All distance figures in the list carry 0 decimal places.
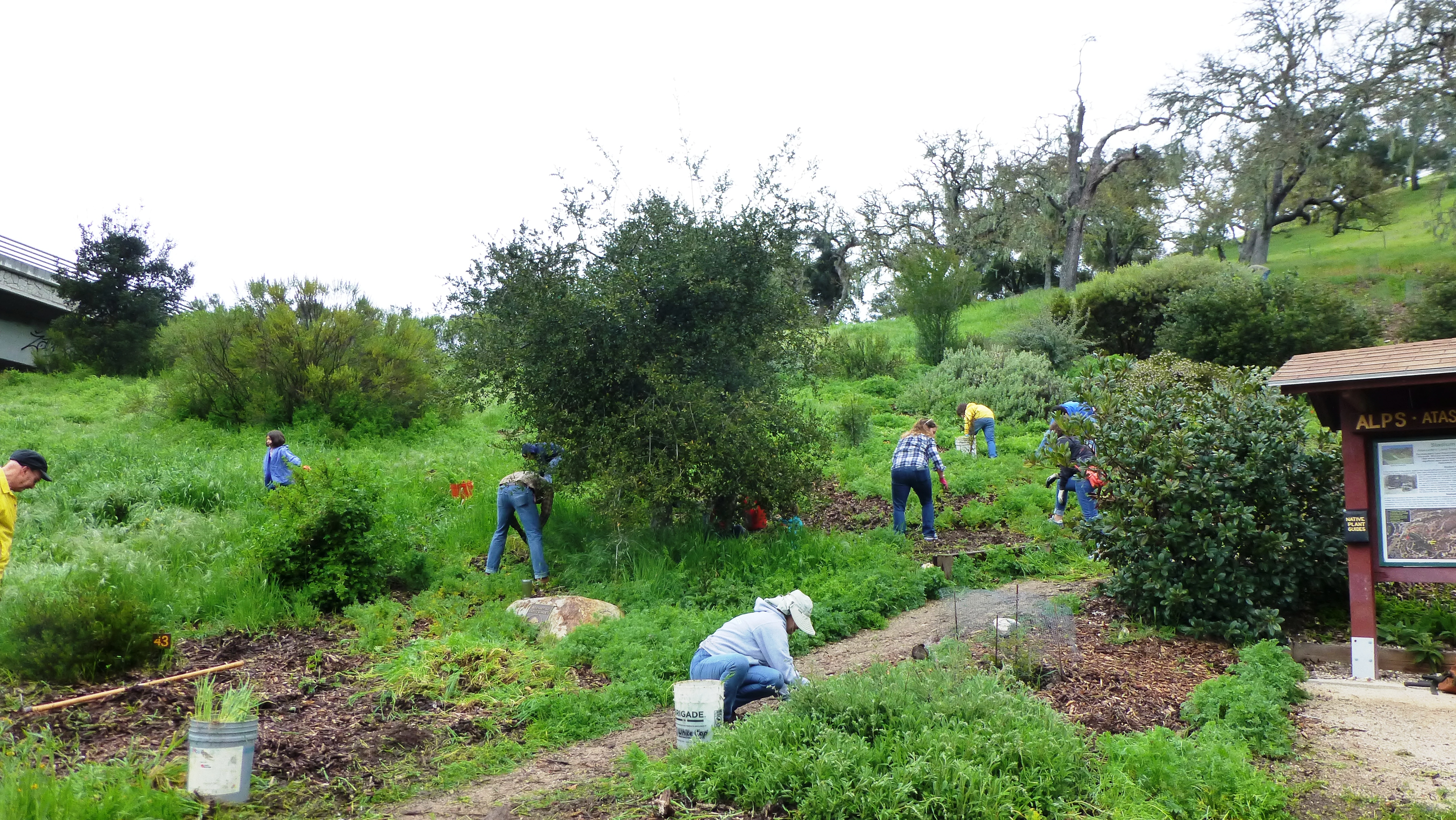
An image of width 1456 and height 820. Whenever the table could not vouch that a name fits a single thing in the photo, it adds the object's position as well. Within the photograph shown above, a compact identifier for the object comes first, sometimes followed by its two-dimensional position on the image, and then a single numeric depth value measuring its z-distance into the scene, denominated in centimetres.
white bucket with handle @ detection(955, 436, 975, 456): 1702
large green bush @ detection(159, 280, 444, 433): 2039
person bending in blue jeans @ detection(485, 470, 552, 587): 1073
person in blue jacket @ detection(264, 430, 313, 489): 1323
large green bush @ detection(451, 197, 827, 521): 1059
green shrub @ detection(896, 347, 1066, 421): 2009
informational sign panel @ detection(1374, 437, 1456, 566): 696
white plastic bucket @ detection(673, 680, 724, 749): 559
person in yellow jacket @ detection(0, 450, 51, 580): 650
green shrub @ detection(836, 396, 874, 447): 1830
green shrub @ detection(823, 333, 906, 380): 2498
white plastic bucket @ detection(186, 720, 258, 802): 492
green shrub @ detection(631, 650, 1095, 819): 436
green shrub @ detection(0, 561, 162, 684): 689
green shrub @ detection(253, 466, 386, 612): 955
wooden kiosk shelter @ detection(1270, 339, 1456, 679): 694
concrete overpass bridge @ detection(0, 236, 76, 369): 3219
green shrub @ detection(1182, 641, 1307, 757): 536
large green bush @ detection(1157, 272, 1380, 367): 2061
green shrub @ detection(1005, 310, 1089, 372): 2359
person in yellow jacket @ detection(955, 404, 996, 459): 1669
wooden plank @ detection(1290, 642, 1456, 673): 703
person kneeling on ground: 621
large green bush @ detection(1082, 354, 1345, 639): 779
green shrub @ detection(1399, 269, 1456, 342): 2102
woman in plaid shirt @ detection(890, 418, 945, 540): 1198
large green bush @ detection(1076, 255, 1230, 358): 2541
